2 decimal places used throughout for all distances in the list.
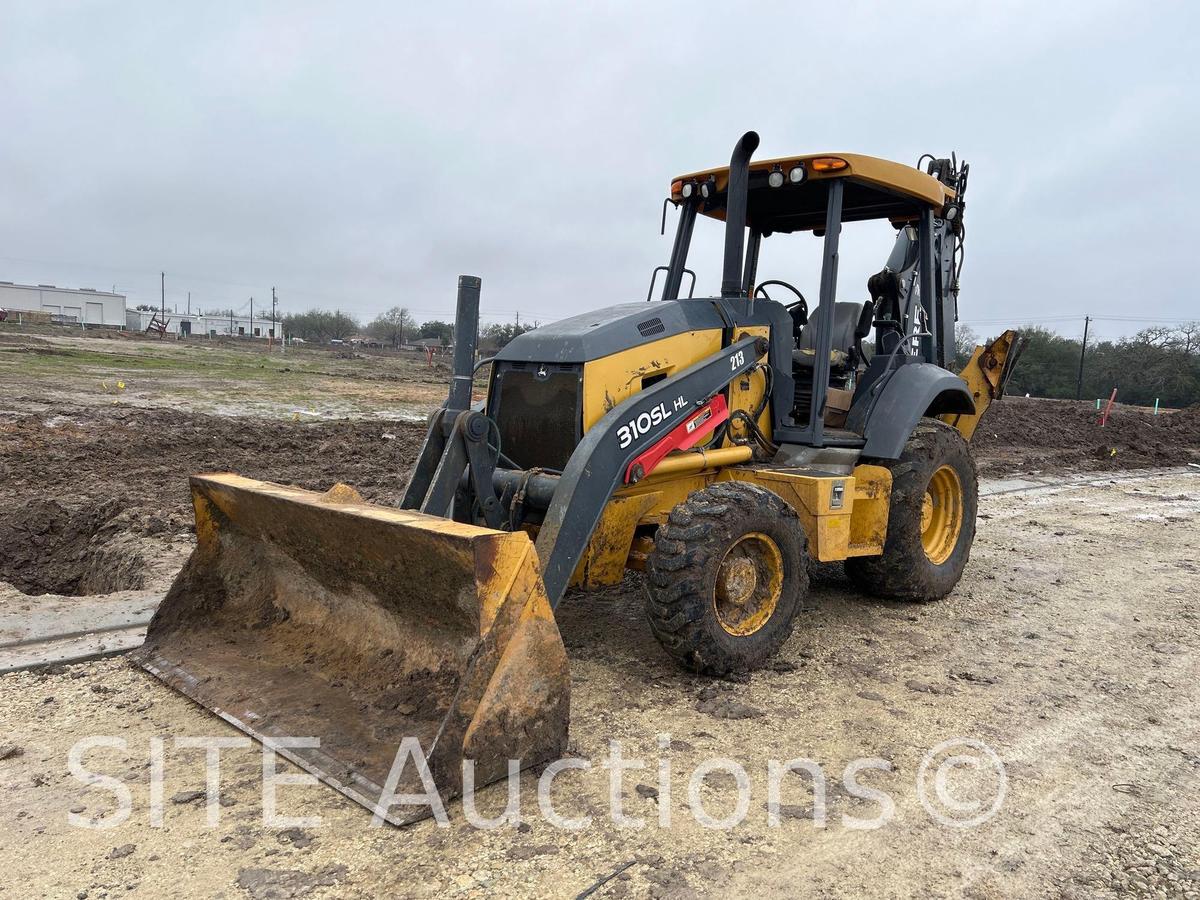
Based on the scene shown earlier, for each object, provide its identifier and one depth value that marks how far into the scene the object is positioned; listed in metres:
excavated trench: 6.05
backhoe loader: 3.23
